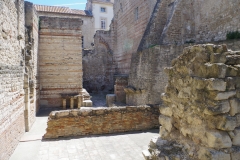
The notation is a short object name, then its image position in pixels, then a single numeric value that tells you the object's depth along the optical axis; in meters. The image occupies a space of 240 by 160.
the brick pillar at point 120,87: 13.77
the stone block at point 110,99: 13.40
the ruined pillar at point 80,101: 11.05
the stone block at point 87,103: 11.20
